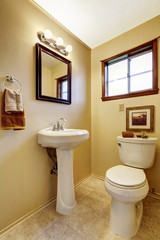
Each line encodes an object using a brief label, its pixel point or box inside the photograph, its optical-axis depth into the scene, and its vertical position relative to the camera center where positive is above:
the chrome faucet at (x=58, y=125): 1.41 -0.08
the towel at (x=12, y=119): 1.02 +0.00
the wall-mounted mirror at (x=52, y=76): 1.33 +0.55
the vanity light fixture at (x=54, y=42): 1.32 +0.94
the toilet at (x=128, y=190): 0.98 -0.61
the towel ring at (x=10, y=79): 1.09 +0.37
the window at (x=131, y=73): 1.57 +0.70
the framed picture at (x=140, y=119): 1.55 +0.00
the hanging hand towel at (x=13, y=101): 1.02 +0.16
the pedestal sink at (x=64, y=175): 1.21 -0.62
